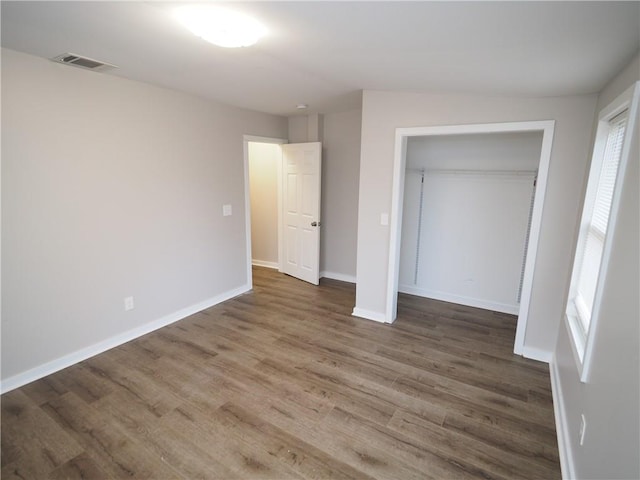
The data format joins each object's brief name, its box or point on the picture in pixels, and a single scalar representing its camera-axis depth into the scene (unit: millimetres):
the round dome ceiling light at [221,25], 1600
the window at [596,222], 1679
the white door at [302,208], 4773
